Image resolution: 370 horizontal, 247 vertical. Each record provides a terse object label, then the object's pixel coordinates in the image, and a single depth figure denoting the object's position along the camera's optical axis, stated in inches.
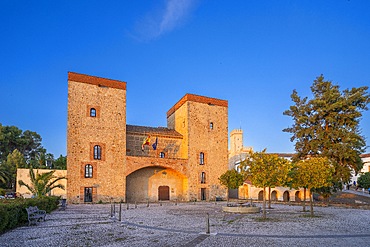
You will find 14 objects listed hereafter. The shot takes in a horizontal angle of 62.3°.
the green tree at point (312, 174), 696.4
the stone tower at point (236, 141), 3280.0
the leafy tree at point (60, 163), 1774.0
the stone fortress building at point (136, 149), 1197.7
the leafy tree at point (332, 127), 1078.4
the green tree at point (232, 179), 1167.0
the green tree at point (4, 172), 1449.8
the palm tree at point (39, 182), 810.2
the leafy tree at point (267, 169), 656.4
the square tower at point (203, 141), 1413.6
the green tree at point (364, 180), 1530.5
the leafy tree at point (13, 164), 1563.7
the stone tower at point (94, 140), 1176.8
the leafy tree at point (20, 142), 1877.5
